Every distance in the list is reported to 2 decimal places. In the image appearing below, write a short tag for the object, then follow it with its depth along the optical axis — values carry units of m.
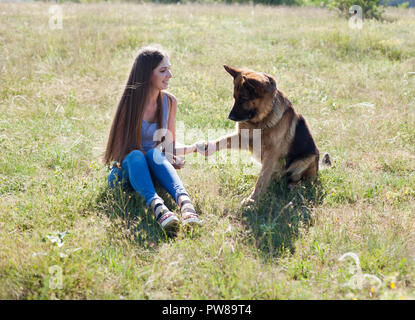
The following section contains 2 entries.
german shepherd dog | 3.36
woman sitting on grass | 3.18
